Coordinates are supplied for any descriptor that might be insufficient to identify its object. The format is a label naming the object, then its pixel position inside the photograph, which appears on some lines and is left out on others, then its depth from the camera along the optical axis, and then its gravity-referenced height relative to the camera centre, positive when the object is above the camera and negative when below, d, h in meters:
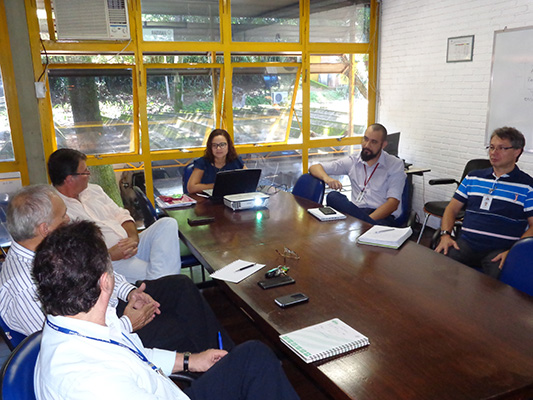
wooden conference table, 1.33 -0.85
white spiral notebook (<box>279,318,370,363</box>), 1.46 -0.84
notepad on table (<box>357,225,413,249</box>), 2.45 -0.82
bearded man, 3.62 -0.73
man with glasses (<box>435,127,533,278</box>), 2.94 -0.82
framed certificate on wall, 4.56 +0.41
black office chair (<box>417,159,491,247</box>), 4.09 -1.11
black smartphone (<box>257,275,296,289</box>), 1.99 -0.84
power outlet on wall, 4.41 +0.09
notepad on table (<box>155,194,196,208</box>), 3.52 -0.84
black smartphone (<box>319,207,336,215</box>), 3.10 -0.83
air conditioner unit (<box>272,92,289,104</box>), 5.91 -0.05
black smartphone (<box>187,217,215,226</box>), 3.04 -0.85
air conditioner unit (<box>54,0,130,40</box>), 4.35 +0.77
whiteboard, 4.00 +0.05
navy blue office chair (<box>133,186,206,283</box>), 3.33 -0.95
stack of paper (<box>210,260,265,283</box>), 2.10 -0.85
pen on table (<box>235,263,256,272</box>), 2.20 -0.85
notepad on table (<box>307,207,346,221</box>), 3.02 -0.83
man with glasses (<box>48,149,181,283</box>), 2.81 -0.90
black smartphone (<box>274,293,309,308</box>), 1.81 -0.84
